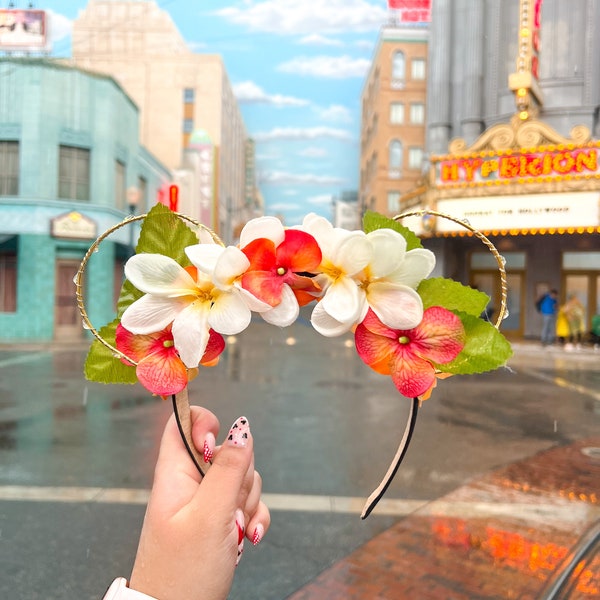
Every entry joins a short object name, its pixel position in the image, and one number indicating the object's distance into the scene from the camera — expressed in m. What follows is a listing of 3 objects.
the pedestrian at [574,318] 19.19
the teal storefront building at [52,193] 19.86
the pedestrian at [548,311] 18.89
